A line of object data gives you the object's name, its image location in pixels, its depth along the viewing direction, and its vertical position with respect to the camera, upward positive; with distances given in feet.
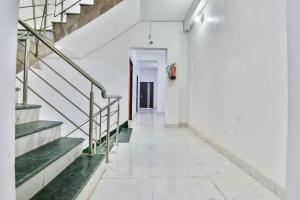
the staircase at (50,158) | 4.80 -1.48
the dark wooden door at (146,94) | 51.90 +1.78
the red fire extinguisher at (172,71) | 19.79 +2.77
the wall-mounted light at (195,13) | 14.22 +6.35
